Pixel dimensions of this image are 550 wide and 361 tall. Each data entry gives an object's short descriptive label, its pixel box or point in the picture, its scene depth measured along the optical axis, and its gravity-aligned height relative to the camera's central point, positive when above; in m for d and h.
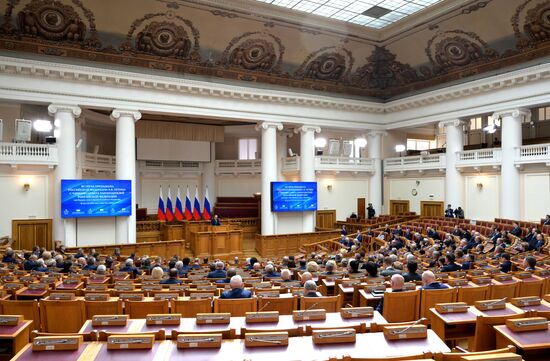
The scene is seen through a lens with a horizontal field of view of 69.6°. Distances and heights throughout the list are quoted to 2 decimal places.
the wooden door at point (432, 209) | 20.28 -1.38
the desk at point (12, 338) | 3.71 -1.47
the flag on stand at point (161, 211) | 19.00 -1.33
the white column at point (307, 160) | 20.20 +1.18
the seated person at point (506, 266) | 6.88 -1.47
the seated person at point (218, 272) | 7.67 -1.74
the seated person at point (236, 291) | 5.44 -1.50
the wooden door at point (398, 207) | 22.19 -1.39
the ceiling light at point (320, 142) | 23.03 +2.39
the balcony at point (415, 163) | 20.22 +1.07
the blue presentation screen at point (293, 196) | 18.86 -0.65
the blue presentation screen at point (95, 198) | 14.30 -0.52
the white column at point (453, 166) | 19.27 +0.79
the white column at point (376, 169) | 22.89 +0.79
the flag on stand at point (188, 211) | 19.84 -1.39
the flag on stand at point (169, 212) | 19.47 -1.41
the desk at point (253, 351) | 3.20 -1.41
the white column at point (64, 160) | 14.57 +0.91
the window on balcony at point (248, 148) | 26.38 +2.35
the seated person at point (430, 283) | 5.46 -1.40
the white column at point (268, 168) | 19.17 +0.74
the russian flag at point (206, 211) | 20.53 -1.45
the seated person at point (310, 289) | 5.51 -1.49
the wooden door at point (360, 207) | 22.98 -1.42
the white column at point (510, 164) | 16.69 +0.77
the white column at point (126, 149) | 15.97 +1.42
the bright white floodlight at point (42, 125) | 15.95 +2.39
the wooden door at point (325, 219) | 21.92 -2.00
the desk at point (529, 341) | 3.26 -1.35
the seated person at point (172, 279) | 6.88 -1.67
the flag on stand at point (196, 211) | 20.23 -1.42
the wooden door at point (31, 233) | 14.54 -1.81
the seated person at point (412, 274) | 6.48 -1.53
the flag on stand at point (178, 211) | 20.09 -1.41
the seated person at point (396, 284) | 5.30 -1.36
